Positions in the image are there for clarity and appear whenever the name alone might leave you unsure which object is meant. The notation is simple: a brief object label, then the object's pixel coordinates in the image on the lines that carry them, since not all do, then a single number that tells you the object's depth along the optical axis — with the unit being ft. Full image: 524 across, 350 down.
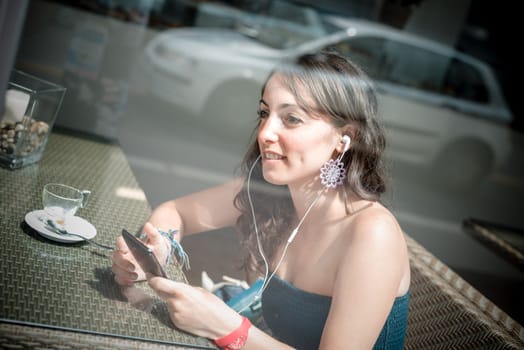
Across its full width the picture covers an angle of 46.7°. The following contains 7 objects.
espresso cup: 4.85
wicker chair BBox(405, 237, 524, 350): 4.83
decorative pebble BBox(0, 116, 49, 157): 5.31
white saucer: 4.60
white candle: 4.36
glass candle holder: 4.92
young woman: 4.34
